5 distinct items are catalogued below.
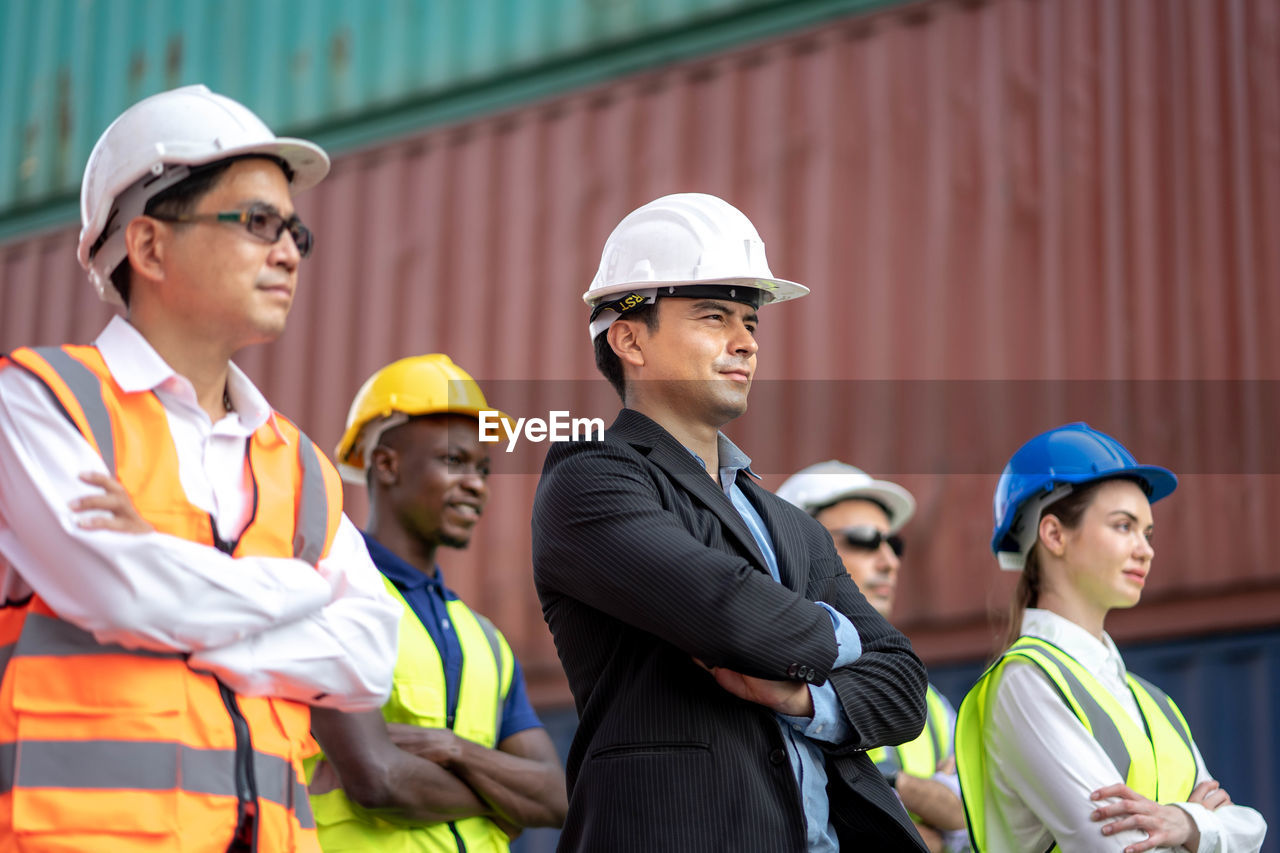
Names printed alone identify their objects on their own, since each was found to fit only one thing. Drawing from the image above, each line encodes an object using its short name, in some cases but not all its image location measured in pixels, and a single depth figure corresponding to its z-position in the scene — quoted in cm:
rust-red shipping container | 1010
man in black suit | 415
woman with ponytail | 552
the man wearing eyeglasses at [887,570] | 708
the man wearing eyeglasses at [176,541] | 365
